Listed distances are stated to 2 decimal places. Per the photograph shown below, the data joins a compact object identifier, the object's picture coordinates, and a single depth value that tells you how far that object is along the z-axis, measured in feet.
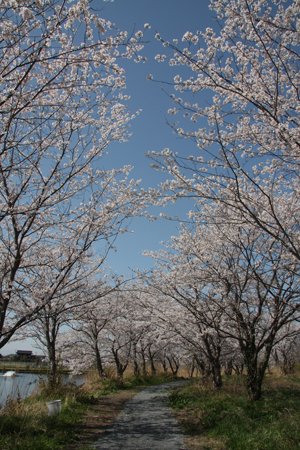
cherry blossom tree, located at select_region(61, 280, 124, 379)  52.19
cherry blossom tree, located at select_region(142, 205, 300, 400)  22.92
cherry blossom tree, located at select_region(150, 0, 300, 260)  11.62
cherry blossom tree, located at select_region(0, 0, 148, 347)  9.95
